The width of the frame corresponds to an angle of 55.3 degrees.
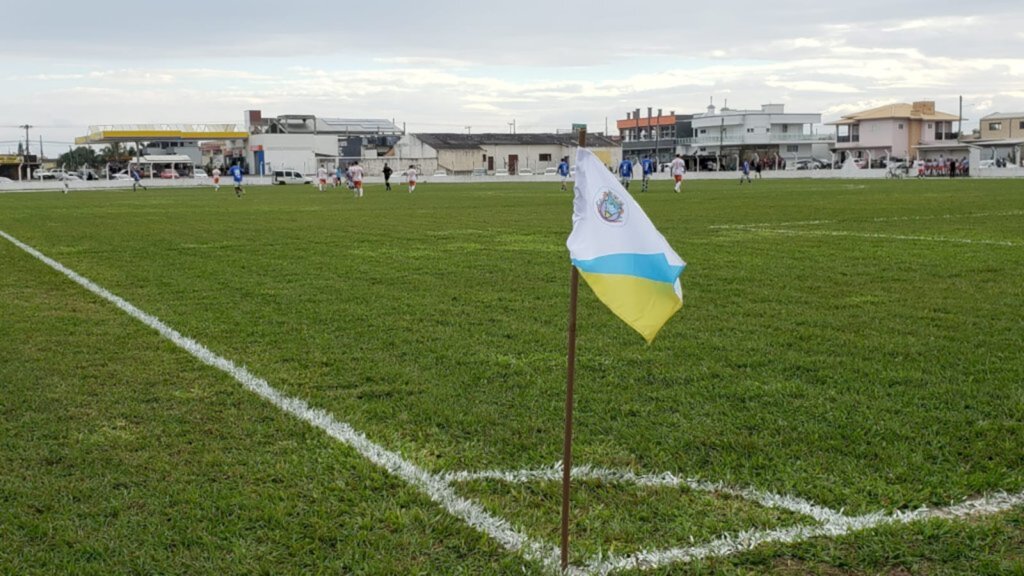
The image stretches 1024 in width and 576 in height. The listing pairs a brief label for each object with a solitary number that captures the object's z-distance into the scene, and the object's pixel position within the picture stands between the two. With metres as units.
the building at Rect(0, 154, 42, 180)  90.69
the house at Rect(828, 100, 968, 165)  96.56
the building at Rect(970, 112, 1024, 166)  83.75
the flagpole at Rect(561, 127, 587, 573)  3.36
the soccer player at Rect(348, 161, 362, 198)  39.25
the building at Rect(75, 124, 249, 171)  87.94
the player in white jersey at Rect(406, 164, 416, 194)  45.19
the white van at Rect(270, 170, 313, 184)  67.62
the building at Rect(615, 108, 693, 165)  114.69
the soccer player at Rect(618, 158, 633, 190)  41.91
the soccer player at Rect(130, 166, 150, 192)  54.25
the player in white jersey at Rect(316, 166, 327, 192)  53.33
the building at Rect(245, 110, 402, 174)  85.50
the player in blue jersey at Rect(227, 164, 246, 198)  42.56
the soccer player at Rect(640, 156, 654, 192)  43.08
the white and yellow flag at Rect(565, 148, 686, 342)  3.25
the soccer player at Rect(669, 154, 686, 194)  39.88
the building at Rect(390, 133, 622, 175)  101.75
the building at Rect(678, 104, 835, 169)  104.19
